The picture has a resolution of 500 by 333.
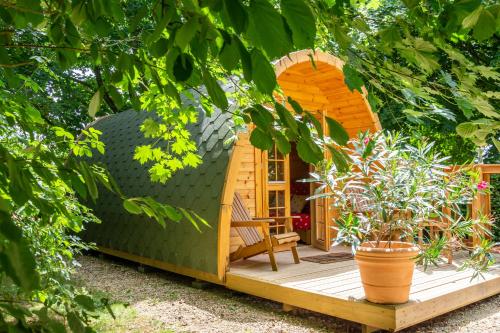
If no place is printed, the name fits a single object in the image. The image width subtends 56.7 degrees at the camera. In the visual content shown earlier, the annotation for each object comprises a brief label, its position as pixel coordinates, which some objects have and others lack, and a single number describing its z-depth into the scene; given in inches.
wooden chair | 222.4
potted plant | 152.9
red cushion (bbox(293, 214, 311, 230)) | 331.9
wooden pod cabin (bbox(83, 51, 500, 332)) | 178.1
